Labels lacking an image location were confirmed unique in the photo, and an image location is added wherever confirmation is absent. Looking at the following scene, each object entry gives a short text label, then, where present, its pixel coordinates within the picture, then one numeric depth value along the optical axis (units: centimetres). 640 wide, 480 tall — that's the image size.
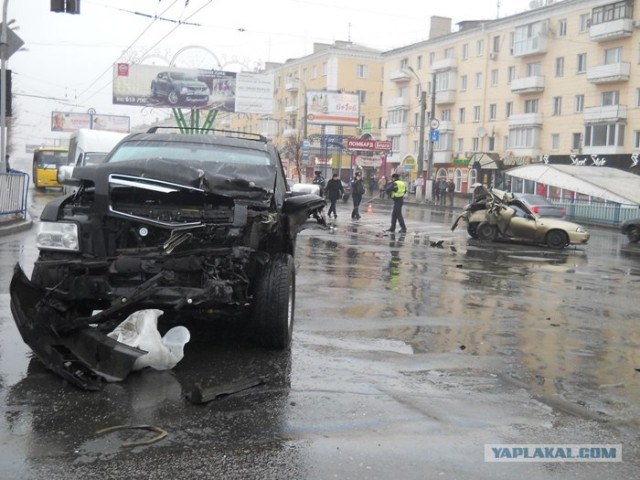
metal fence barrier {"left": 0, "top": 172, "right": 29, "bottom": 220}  1588
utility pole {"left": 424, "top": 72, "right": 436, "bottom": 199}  4598
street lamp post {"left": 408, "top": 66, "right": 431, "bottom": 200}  4544
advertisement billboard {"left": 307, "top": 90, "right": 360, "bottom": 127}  5681
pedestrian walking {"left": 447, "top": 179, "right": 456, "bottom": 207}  4130
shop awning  2648
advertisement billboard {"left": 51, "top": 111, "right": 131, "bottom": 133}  8088
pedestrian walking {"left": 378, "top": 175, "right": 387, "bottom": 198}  5114
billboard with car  4531
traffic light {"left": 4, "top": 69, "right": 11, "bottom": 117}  1703
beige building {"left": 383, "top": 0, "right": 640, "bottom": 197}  4369
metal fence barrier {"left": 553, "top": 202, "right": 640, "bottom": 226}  2895
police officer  1964
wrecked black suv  479
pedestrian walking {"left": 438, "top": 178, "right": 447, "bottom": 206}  4247
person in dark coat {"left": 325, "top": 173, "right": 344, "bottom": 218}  2431
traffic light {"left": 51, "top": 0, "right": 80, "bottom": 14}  1524
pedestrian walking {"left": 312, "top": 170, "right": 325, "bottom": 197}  3350
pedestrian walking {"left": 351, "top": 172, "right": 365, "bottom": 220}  2474
